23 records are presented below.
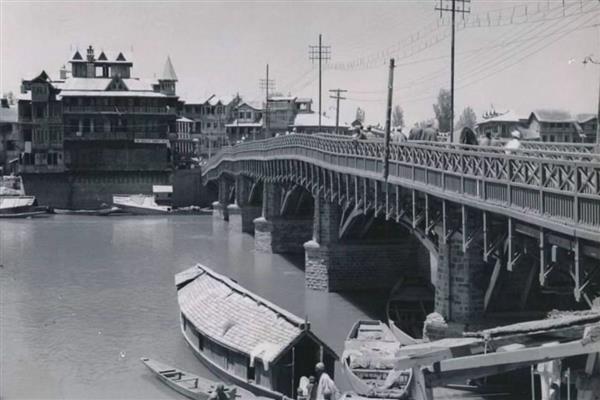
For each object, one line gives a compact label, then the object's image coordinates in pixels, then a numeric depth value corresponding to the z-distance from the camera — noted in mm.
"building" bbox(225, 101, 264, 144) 160000
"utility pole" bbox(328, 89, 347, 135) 94575
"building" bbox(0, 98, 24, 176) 144125
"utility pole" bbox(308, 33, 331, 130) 89375
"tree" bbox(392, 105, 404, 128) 165750
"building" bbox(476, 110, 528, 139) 112438
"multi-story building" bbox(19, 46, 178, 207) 126812
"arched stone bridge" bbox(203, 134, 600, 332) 22297
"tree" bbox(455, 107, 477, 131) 158262
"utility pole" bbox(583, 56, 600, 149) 20531
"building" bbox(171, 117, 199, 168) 151125
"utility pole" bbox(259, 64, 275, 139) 110488
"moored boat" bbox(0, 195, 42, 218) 114938
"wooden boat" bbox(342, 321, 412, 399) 28030
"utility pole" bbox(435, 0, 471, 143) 44500
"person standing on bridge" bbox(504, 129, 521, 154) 30800
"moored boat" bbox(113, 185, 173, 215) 122506
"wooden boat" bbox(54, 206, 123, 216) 120000
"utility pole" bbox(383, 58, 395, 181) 37897
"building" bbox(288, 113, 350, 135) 147650
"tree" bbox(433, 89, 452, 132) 129750
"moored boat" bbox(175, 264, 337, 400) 30938
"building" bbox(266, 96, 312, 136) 160125
